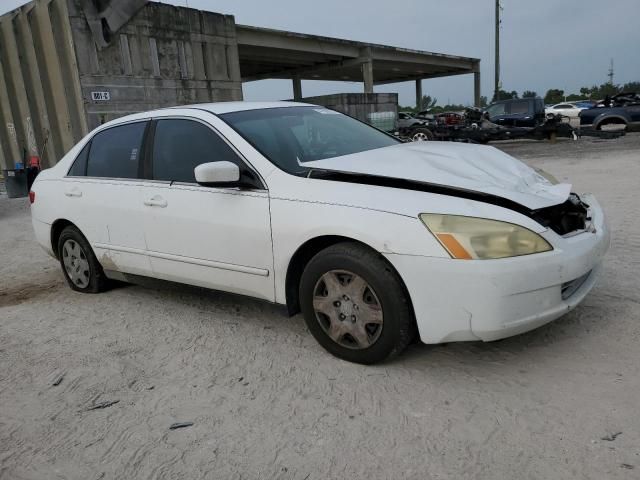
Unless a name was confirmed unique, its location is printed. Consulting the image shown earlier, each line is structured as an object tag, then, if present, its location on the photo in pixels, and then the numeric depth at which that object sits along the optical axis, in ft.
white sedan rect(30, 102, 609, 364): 8.58
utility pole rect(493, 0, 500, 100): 113.19
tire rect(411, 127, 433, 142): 60.90
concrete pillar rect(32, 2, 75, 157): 50.55
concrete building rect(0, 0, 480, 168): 51.19
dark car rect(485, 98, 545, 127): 59.72
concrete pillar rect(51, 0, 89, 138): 50.08
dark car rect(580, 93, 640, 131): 60.39
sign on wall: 52.24
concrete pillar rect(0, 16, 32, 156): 52.65
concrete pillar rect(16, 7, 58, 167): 51.67
